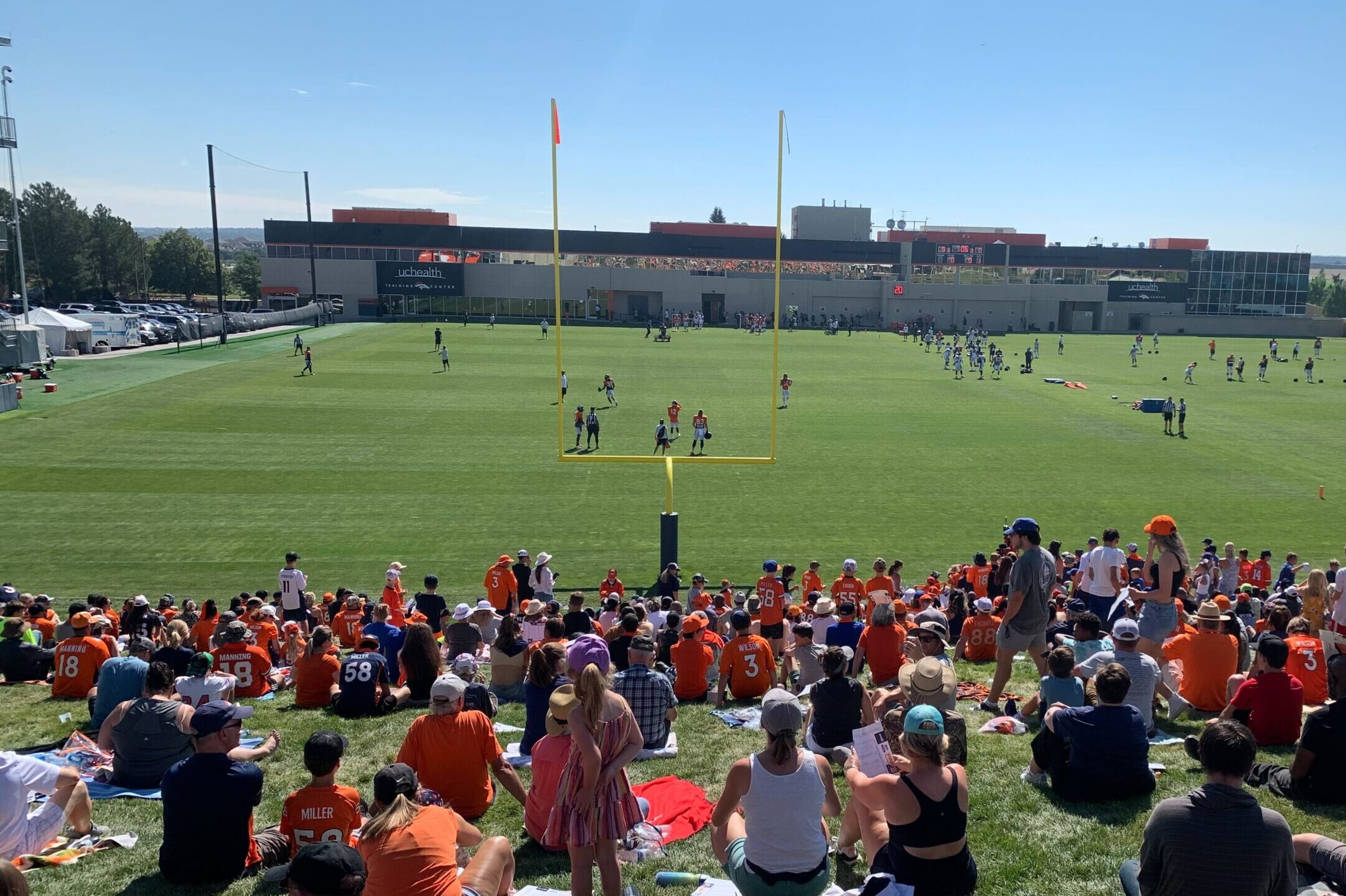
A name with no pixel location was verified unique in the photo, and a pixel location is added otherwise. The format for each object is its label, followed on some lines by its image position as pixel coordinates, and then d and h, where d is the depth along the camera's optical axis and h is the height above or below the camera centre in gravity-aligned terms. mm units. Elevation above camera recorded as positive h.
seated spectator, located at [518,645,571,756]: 6285 -2587
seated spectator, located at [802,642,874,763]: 6465 -2839
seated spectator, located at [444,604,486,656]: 10133 -3650
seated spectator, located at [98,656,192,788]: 6508 -3048
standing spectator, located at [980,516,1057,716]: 8102 -2591
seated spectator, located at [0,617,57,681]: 10719 -4144
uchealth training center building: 77750 +2033
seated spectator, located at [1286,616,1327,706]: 8219 -3154
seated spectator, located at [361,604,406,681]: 10047 -3675
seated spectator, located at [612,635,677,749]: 6605 -2759
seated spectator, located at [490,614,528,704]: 8477 -3332
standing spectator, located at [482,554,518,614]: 15062 -4611
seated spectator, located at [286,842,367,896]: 3746 -2289
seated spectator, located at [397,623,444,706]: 8164 -3222
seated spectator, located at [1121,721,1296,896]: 4145 -2362
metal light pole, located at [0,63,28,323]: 44625 +7509
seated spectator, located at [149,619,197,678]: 8445 -3232
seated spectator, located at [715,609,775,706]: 8703 -3352
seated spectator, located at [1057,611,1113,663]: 7676 -2813
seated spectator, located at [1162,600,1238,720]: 7977 -3053
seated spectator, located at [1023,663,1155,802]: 5855 -2781
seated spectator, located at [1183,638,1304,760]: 6765 -2887
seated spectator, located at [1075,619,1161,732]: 6984 -2684
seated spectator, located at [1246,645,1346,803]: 5688 -2730
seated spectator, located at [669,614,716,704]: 9195 -3602
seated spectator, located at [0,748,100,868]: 5312 -2996
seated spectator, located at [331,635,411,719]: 8203 -3445
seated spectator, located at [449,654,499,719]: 6277 -2729
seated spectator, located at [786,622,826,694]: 8570 -3327
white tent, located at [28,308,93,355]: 45156 -1877
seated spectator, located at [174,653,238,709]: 7434 -3092
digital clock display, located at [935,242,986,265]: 88750 +4563
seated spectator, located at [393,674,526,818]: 5762 -2765
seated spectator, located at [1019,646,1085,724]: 6809 -2765
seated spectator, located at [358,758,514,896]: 4285 -2548
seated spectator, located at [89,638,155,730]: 7715 -3186
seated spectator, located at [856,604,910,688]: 8852 -3240
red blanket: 5871 -3291
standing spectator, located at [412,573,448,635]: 12711 -4154
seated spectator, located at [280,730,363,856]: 5141 -2828
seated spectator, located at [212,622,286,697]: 9328 -3624
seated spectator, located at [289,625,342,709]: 8695 -3531
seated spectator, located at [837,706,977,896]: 4402 -2398
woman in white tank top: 4488 -2432
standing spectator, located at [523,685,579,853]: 5375 -2687
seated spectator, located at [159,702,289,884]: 5113 -2785
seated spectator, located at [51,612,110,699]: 9523 -3740
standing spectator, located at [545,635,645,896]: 4859 -2537
